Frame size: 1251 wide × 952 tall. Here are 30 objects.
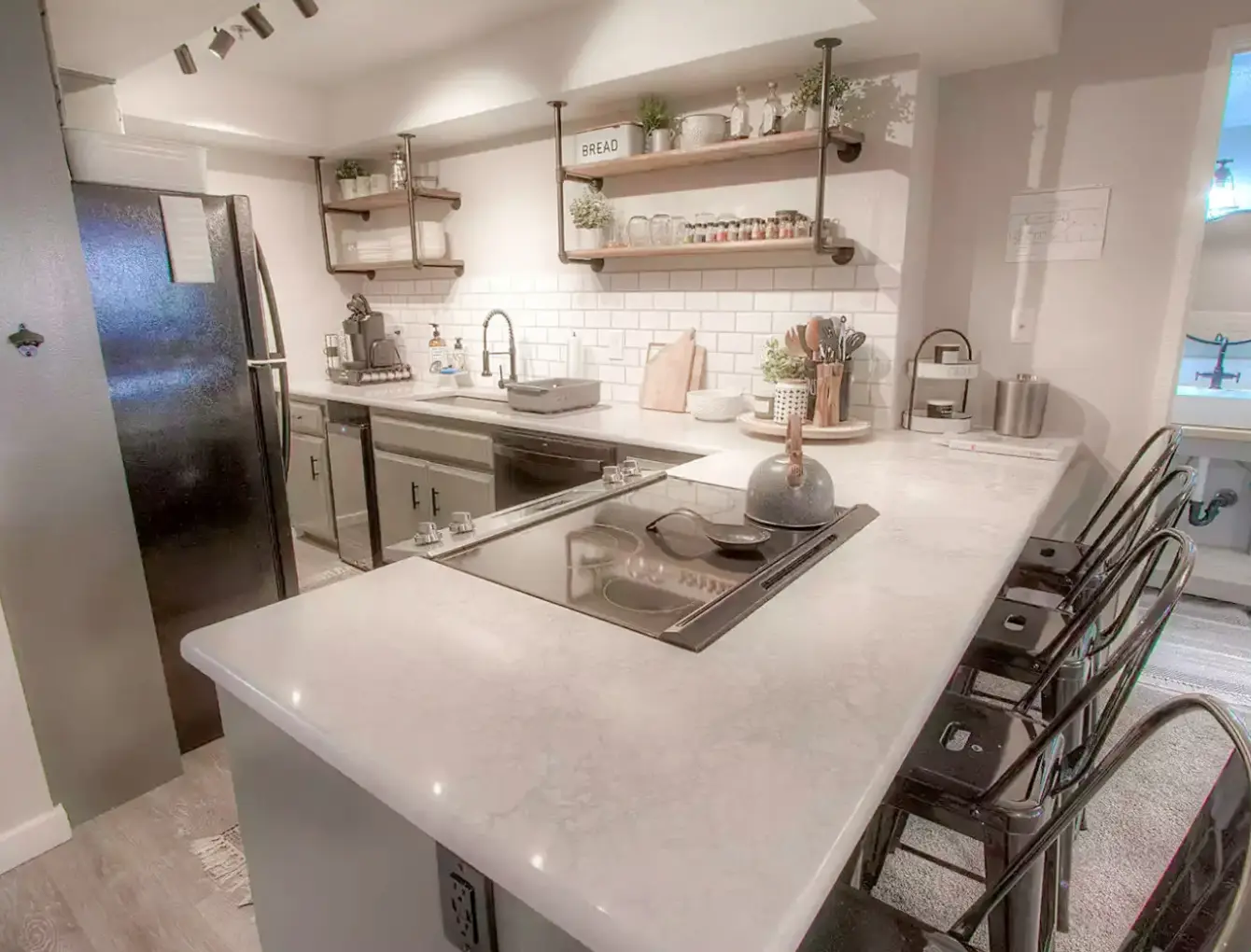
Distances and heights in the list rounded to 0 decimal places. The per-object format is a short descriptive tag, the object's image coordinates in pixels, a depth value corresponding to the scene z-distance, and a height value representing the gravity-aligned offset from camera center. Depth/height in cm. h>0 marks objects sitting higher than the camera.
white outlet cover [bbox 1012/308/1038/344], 264 -5
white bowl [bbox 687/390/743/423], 292 -38
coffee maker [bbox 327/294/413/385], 416 -23
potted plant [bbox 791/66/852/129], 244 +73
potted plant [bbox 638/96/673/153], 291 +76
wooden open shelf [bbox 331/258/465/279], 404 +27
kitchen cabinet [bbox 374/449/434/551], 346 -89
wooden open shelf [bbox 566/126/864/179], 247 +60
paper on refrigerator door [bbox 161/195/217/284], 214 +22
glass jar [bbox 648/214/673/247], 306 +34
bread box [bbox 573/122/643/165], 296 +70
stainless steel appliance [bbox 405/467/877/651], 115 -47
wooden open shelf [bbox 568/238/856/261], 258 +24
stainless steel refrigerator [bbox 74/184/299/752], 206 -32
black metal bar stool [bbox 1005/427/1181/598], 177 -69
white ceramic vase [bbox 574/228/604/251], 331 +34
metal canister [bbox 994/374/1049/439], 247 -33
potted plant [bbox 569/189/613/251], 323 +43
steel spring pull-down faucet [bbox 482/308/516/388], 377 -23
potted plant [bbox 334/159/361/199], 422 +80
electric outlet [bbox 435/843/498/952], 77 -64
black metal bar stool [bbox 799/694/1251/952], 58 -52
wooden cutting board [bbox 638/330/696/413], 316 -28
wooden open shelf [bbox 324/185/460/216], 393 +64
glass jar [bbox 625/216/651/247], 311 +35
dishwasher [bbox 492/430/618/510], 278 -61
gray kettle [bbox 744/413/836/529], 154 -39
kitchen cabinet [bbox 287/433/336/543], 392 -97
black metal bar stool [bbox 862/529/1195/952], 103 -72
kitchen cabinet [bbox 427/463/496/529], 321 -81
